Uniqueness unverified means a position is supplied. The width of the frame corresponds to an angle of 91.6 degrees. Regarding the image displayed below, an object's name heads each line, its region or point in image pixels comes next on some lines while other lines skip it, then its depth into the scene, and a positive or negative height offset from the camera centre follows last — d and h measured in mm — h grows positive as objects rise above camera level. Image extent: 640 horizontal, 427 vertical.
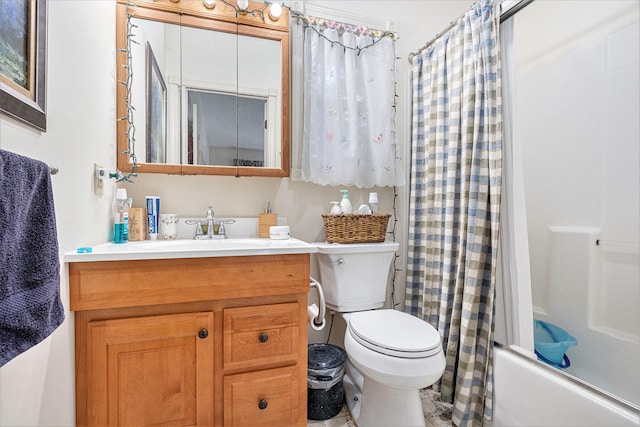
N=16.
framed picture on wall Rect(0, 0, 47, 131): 699 +366
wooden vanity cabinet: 1055 -482
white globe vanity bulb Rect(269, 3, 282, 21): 1687 +1089
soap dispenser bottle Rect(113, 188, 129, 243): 1388 -34
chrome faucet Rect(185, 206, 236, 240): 1627 -86
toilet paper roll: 1465 -504
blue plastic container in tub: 1610 -728
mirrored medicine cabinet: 1525 +642
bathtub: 1014 -681
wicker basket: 1679 -91
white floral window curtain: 1774 +607
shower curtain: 1406 +58
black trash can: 1513 -876
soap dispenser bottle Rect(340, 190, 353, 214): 1775 +35
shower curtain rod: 1284 +870
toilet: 1193 -525
